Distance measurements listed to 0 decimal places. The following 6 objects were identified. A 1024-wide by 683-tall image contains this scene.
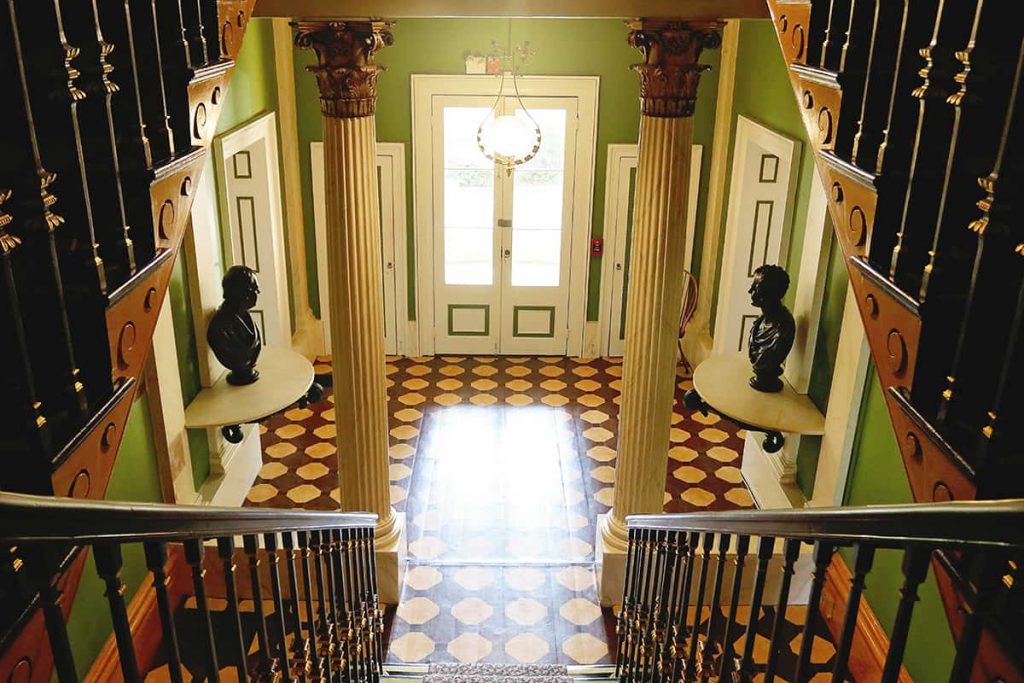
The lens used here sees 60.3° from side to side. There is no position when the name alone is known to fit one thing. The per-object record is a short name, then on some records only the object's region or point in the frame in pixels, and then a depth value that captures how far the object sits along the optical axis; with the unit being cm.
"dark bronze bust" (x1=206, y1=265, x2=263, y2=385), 567
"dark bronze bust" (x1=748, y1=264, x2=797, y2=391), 579
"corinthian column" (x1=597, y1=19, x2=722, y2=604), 427
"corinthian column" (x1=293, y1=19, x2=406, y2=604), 419
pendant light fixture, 692
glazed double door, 834
